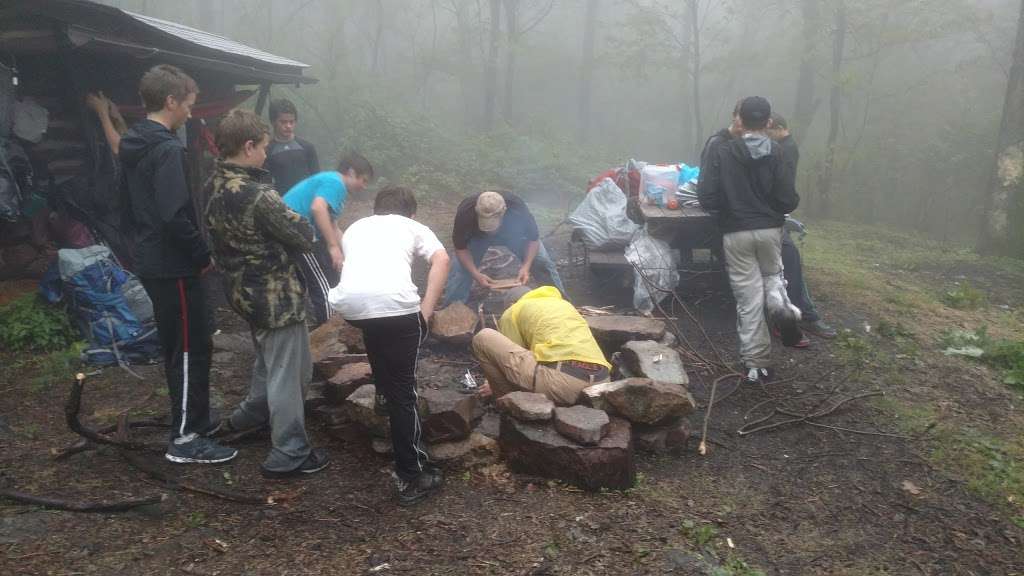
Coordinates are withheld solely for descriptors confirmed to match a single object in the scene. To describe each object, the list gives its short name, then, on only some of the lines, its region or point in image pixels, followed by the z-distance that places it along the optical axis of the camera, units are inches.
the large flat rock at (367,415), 152.0
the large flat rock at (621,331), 205.8
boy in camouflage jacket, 132.9
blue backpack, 206.4
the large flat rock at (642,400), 151.4
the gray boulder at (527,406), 145.1
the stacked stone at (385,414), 149.6
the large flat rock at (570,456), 139.2
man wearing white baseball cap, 233.5
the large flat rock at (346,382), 166.4
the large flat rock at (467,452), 148.8
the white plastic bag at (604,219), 292.0
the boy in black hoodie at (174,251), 136.0
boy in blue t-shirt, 199.5
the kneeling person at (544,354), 157.6
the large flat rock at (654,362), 169.2
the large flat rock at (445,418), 148.9
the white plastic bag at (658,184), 274.4
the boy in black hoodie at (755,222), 201.6
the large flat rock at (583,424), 139.0
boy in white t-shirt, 129.6
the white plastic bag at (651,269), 258.1
